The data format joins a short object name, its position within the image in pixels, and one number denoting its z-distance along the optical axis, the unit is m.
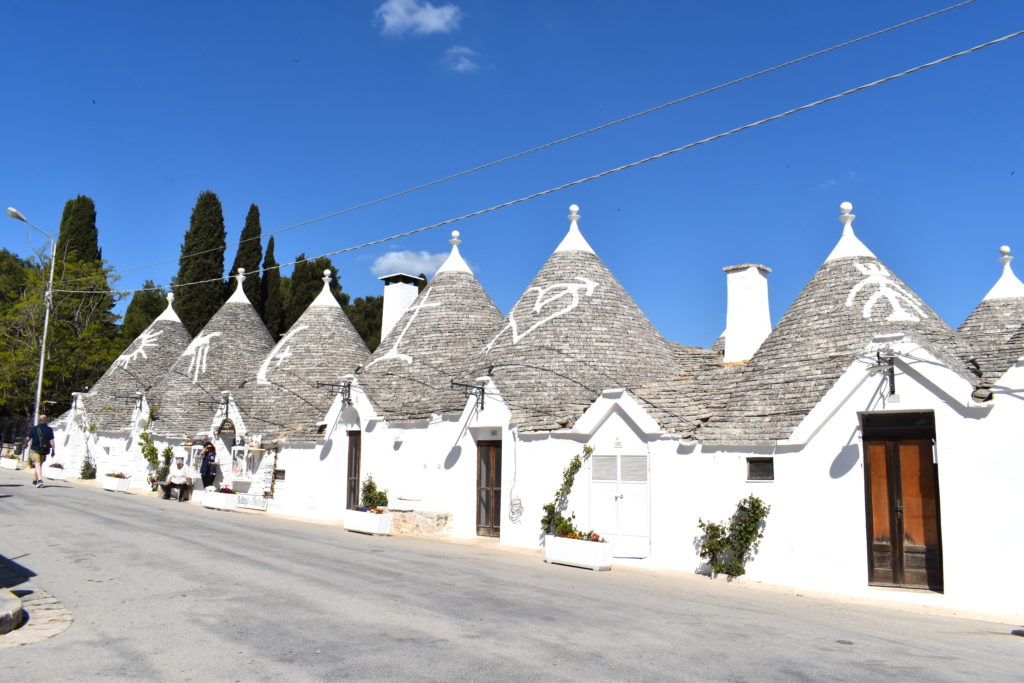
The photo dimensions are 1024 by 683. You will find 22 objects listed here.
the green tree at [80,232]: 50.72
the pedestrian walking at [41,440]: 18.56
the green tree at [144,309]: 60.12
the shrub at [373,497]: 20.06
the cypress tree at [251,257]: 49.38
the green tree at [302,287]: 51.53
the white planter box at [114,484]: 26.72
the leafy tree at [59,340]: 41.38
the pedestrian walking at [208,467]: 24.23
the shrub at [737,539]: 12.66
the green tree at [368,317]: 56.06
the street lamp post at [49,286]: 27.81
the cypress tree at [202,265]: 47.91
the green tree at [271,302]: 50.28
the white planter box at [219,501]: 22.06
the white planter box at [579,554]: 13.43
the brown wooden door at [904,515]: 11.72
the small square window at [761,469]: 12.78
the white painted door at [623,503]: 14.36
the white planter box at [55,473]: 31.86
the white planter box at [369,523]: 17.52
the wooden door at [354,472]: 21.86
